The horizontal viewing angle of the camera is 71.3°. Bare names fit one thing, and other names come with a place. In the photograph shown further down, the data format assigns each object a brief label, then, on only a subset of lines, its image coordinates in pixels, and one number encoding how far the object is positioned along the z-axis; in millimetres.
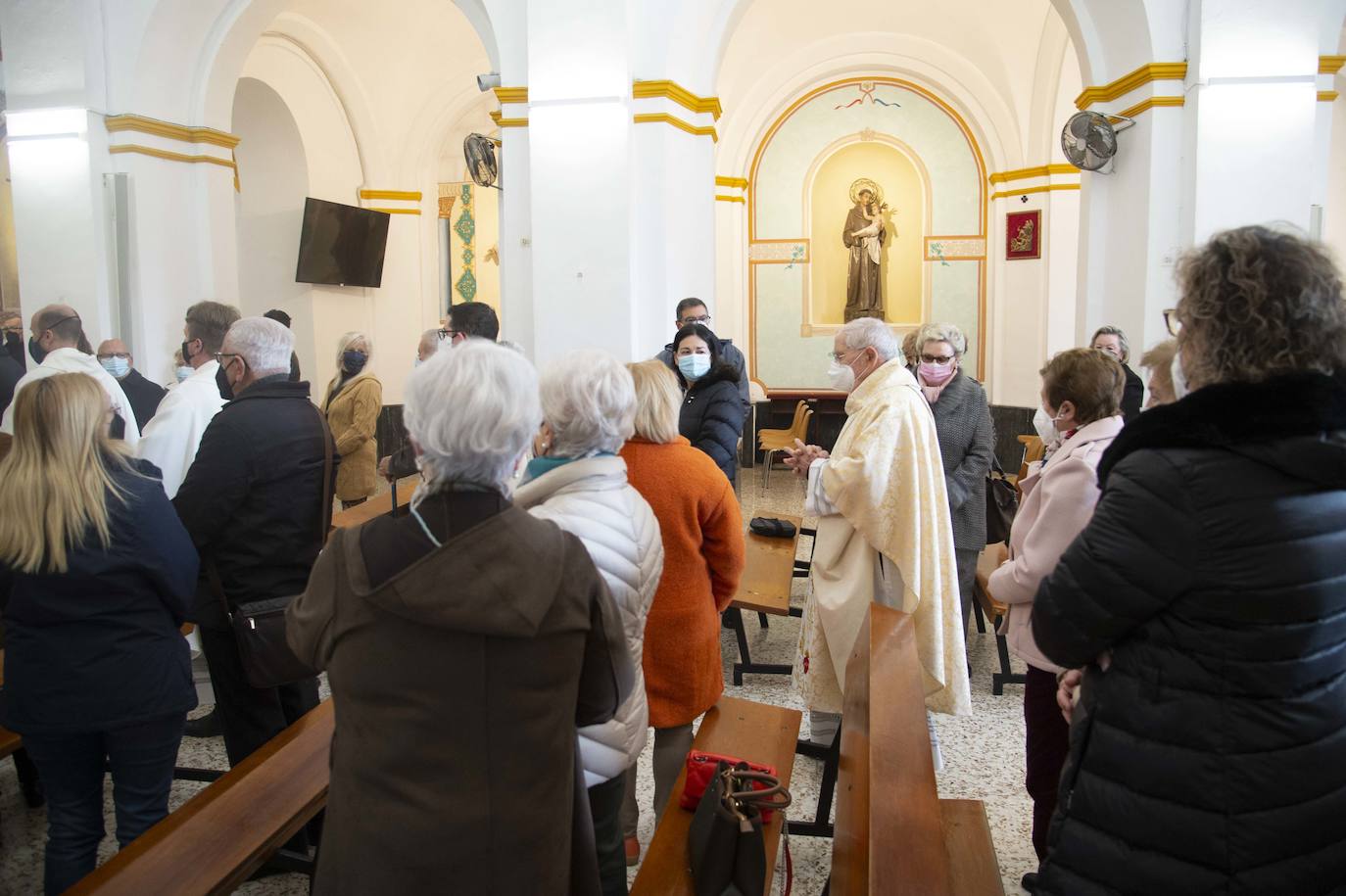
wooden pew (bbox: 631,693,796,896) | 2172
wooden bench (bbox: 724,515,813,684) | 4203
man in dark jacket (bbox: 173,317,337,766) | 2807
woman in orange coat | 2584
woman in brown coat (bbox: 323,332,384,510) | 6328
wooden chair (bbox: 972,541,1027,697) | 4422
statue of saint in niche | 13156
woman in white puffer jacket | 1979
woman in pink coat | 2314
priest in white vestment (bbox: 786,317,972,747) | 3256
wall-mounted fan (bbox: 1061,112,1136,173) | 6520
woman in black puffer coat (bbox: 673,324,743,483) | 4379
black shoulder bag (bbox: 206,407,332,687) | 2785
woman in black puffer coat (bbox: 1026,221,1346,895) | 1452
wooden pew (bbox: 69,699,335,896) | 1947
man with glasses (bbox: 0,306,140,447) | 4074
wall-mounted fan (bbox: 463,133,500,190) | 7300
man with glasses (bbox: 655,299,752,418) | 5559
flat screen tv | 10641
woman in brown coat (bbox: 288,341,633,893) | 1462
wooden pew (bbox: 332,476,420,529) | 5070
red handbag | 2400
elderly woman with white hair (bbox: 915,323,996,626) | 4180
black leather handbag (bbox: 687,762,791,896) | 2070
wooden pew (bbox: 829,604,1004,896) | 1787
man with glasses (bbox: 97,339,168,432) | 5430
